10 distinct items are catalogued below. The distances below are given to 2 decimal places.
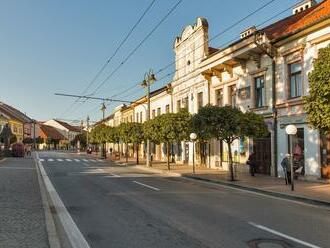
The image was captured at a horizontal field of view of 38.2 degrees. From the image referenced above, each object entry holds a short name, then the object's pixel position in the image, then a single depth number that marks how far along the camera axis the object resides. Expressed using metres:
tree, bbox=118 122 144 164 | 43.62
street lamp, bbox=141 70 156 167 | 39.11
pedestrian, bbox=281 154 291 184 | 20.99
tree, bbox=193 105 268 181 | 23.48
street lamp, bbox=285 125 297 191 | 18.71
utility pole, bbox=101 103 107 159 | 65.00
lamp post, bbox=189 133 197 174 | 29.30
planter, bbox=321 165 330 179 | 21.58
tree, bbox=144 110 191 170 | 33.25
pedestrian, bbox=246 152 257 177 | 26.94
